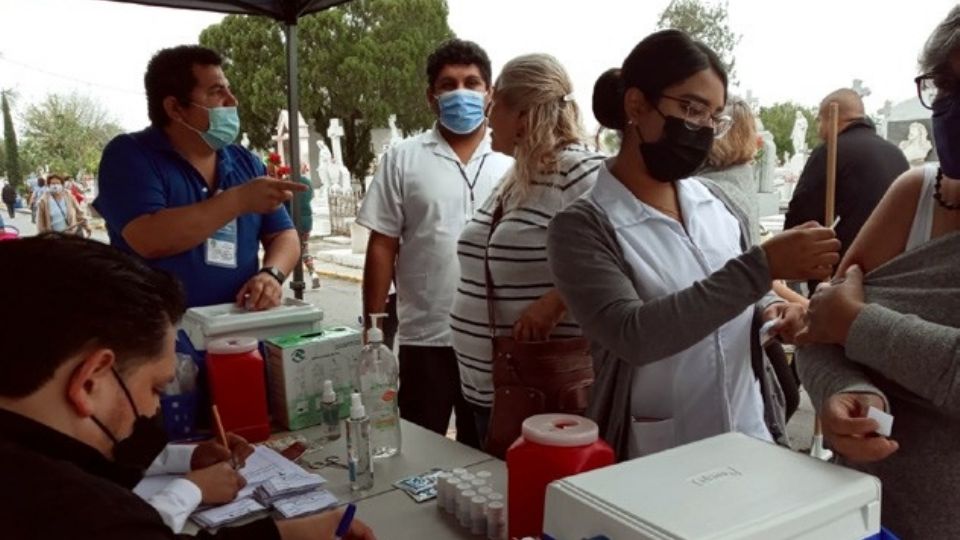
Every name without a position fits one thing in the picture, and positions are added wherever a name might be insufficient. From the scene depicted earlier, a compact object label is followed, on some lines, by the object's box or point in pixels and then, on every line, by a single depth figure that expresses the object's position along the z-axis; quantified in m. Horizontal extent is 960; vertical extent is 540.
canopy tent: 3.56
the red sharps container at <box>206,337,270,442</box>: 1.84
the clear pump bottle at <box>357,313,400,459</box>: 1.74
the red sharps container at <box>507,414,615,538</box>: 1.06
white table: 1.39
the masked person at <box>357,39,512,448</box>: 2.56
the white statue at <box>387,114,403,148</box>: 19.69
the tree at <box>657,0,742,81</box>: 19.70
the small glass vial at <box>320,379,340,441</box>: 1.86
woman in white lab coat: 1.46
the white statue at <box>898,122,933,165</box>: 10.70
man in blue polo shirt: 2.07
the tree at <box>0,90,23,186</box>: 25.18
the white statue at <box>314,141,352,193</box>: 17.89
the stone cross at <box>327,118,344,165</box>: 17.45
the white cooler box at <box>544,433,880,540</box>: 0.77
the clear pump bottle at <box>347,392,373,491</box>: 1.54
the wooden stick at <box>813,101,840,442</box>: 1.21
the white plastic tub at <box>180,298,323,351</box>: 1.93
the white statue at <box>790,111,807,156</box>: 16.20
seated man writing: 0.84
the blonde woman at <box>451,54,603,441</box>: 1.95
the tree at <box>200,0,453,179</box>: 20.78
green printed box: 1.89
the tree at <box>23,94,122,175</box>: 32.16
